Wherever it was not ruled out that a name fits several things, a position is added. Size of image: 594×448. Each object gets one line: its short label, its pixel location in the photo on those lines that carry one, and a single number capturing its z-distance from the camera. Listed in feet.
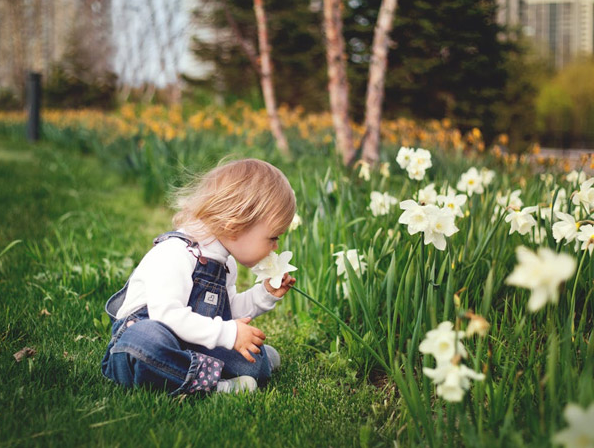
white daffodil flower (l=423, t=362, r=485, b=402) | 3.75
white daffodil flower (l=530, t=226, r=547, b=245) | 6.69
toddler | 5.64
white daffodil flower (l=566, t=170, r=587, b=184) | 8.50
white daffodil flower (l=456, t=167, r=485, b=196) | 8.60
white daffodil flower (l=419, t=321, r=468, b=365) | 3.82
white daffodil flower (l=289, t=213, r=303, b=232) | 7.73
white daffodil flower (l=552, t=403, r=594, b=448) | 2.81
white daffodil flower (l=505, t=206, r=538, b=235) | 6.11
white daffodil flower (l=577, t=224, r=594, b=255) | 5.26
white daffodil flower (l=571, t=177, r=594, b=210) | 5.99
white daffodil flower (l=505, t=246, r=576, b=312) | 2.89
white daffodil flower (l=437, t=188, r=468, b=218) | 6.47
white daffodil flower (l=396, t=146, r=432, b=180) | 7.71
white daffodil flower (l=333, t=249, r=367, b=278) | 6.74
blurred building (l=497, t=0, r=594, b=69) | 221.25
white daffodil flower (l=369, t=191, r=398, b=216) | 7.91
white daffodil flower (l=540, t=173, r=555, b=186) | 9.66
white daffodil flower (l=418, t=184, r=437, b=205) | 7.03
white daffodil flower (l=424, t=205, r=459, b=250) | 5.37
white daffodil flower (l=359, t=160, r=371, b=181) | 9.51
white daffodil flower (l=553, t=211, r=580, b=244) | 5.41
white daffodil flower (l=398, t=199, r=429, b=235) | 5.42
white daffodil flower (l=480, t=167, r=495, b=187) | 9.16
